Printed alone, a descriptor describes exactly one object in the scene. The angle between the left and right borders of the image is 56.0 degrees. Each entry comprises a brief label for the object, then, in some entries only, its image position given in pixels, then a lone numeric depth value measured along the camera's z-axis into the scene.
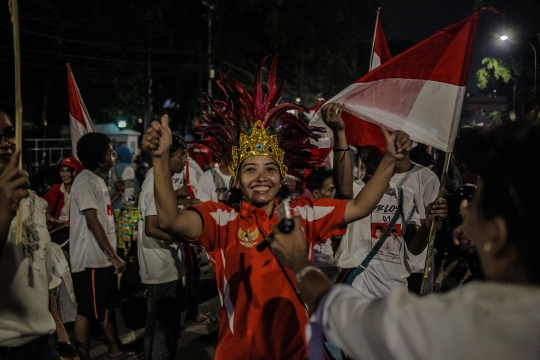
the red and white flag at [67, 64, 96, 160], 6.74
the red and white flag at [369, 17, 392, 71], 5.35
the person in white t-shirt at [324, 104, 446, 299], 4.44
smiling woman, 2.88
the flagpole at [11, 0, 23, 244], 2.40
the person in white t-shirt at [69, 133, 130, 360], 5.23
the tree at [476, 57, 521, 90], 20.18
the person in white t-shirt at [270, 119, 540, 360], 1.32
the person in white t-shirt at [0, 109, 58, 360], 2.68
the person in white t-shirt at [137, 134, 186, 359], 4.95
